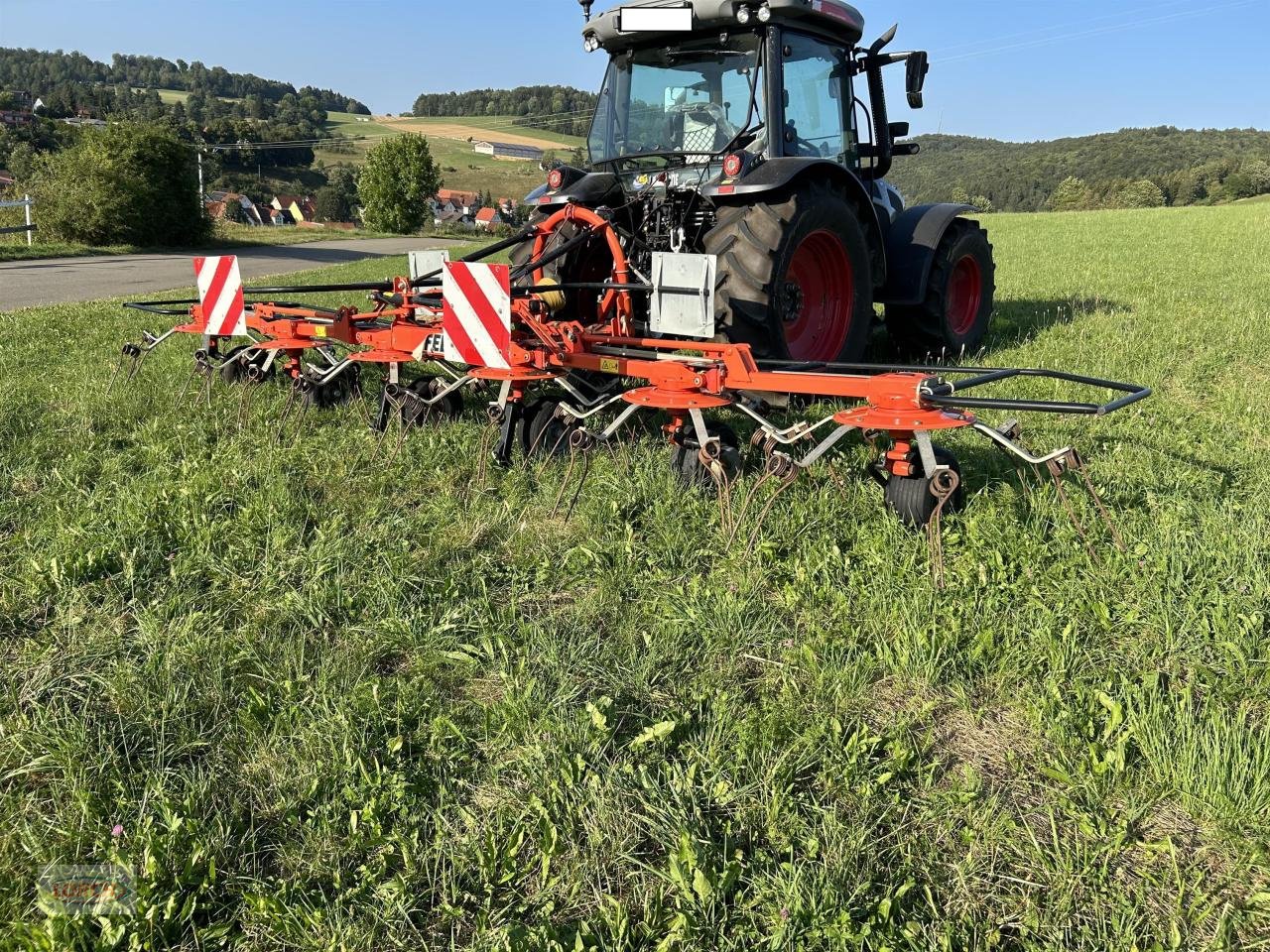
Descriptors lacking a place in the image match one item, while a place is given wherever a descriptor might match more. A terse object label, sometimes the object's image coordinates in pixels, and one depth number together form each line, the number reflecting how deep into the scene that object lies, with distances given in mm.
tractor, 4535
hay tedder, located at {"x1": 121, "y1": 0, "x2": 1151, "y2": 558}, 3545
